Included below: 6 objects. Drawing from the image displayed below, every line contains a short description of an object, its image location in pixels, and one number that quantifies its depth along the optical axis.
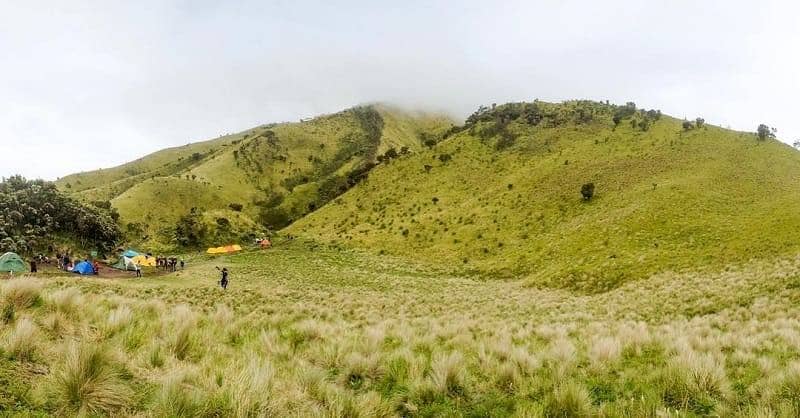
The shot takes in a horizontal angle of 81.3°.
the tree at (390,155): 107.51
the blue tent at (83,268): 40.97
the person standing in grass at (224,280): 33.80
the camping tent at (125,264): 49.19
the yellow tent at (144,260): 49.45
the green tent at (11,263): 36.34
